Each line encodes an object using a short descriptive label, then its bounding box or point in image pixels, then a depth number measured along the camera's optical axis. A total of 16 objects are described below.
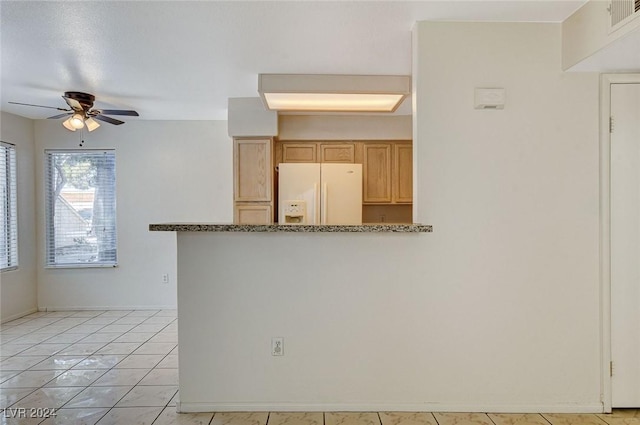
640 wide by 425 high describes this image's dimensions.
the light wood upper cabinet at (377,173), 4.50
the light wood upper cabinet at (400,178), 4.51
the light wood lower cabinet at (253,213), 4.11
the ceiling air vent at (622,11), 1.74
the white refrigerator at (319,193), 4.03
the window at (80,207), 4.79
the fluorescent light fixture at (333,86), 3.18
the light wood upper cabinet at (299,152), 4.44
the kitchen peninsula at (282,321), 2.28
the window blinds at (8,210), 4.30
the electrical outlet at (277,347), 2.28
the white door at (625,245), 2.25
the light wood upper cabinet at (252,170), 4.11
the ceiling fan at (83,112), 3.42
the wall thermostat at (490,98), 2.24
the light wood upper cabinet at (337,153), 4.47
